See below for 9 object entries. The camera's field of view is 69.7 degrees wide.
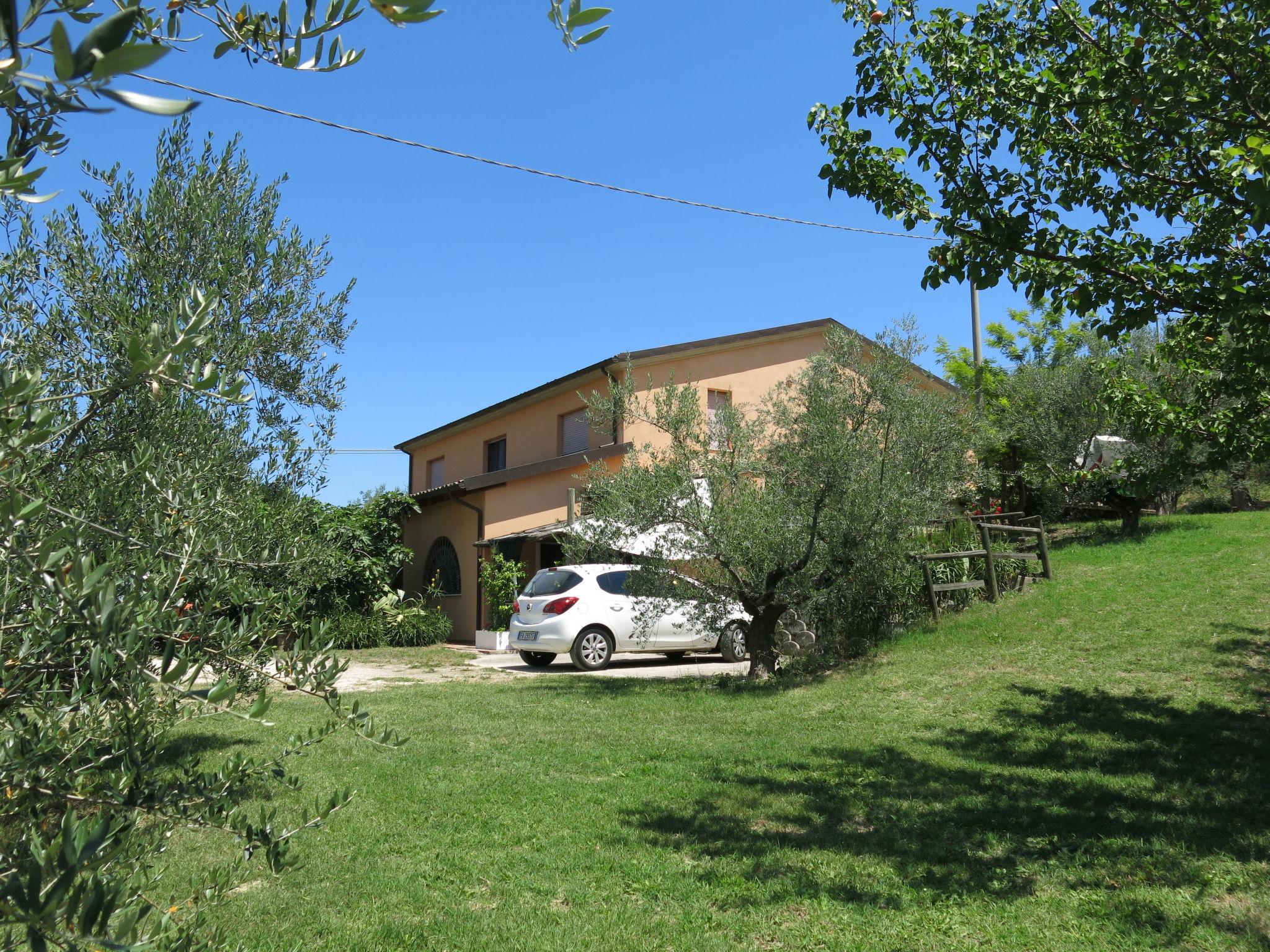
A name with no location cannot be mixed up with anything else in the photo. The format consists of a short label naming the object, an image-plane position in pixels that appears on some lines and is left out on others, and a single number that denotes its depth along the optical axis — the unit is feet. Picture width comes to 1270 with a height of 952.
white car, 49.78
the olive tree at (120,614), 5.17
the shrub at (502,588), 66.59
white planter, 64.49
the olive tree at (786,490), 38.01
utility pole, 77.51
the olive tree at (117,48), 3.12
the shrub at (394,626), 67.46
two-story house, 67.10
